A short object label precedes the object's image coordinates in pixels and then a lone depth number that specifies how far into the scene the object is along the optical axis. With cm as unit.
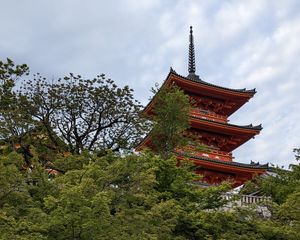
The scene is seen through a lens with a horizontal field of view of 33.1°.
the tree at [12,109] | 1930
